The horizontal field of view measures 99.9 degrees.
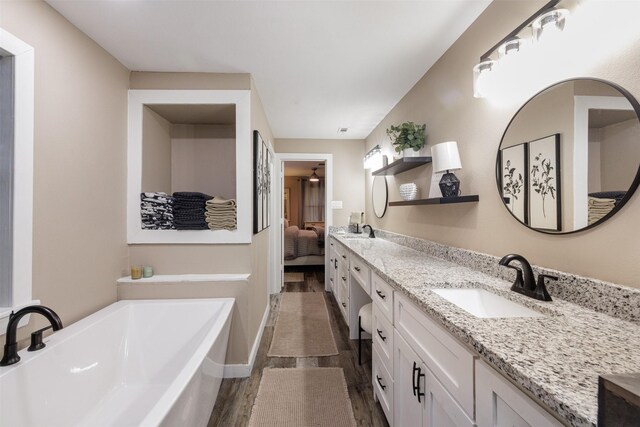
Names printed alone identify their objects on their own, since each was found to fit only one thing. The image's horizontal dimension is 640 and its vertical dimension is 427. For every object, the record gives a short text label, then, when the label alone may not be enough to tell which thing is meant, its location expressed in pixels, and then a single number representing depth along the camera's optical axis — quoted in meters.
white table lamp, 1.66
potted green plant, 2.17
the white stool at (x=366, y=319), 1.96
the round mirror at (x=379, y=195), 3.22
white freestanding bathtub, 1.08
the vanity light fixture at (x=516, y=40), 1.03
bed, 5.23
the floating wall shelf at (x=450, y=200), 1.55
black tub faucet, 1.10
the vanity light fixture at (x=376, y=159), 3.15
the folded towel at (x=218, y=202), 2.05
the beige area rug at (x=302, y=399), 1.58
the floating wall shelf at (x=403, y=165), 2.11
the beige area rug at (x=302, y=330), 2.34
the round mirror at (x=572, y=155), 0.88
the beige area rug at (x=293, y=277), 4.61
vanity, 0.57
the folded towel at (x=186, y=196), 2.02
